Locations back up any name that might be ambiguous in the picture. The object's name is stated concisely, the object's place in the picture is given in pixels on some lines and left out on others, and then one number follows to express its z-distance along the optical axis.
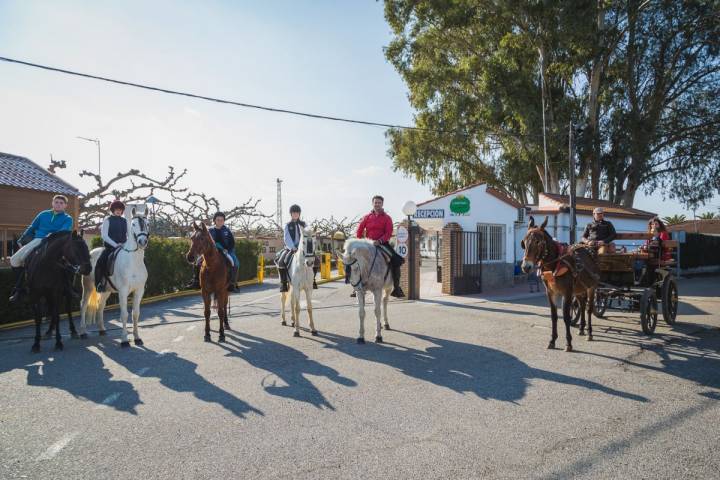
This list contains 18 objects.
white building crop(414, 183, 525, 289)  16.34
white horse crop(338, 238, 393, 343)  8.27
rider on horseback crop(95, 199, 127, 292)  8.14
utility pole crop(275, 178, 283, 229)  57.97
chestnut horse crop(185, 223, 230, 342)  7.99
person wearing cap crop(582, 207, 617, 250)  9.10
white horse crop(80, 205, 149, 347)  7.96
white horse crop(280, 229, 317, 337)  8.52
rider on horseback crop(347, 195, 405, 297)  9.17
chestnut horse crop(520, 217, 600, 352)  7.35
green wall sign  16.25
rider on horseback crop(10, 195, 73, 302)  8.08
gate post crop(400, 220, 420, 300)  14.45
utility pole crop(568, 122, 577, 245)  15.50
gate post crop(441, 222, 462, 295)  15.55
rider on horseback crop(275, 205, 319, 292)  9.29
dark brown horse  7.60
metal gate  15.59
